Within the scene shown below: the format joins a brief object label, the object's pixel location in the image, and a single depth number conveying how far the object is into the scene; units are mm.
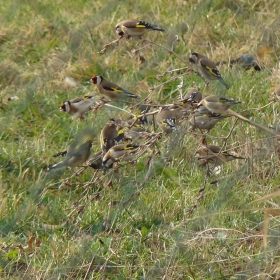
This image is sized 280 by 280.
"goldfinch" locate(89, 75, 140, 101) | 9625
